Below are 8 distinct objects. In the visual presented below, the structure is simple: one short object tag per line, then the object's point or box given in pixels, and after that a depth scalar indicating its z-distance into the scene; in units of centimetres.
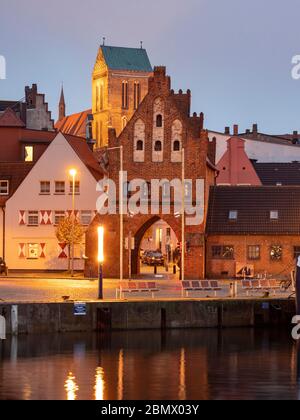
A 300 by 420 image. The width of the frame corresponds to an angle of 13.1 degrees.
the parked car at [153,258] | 10579
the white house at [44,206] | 9219
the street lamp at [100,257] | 6330
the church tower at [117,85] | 19862
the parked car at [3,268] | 8656
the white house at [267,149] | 12388
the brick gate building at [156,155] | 8362
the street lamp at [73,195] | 8588
